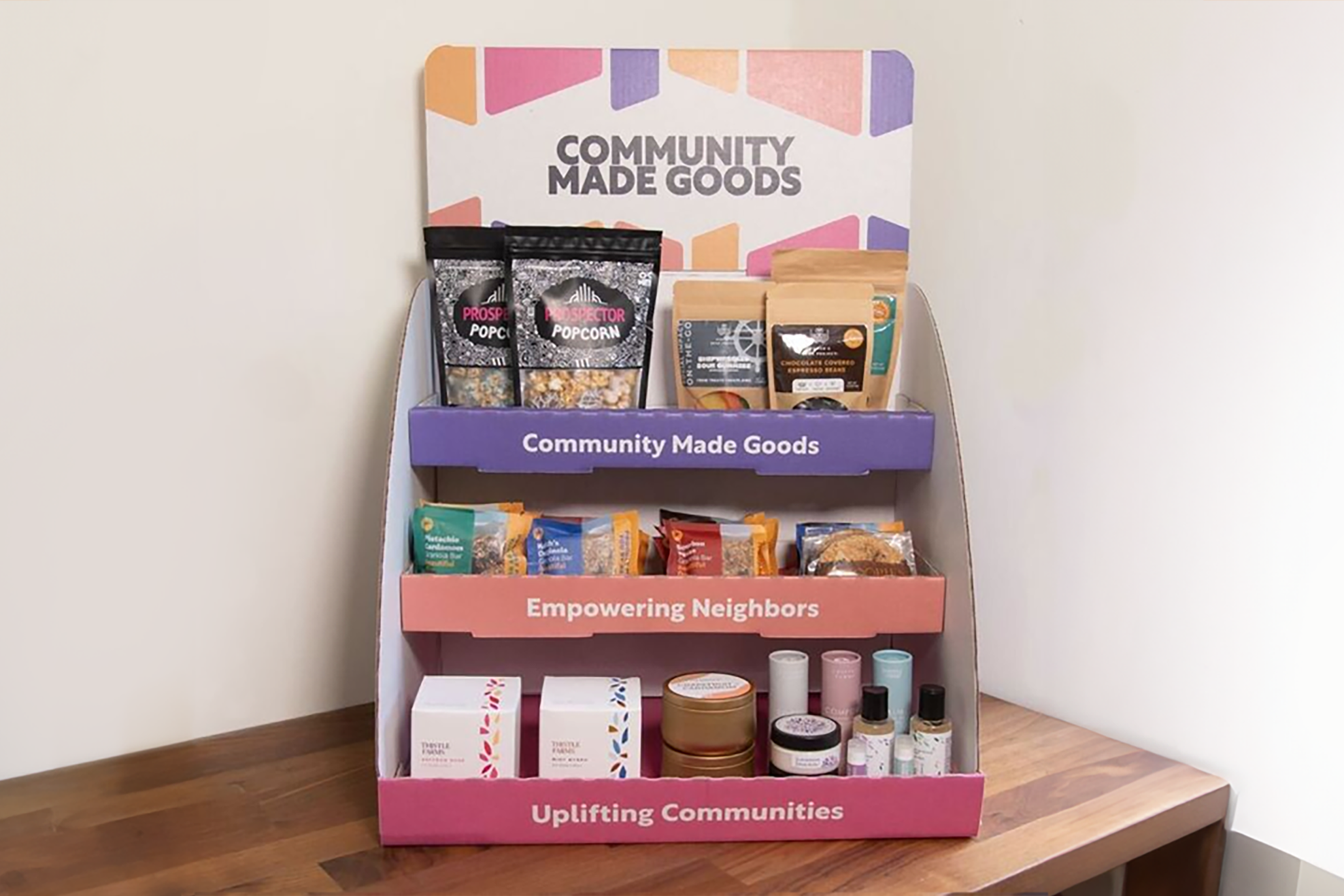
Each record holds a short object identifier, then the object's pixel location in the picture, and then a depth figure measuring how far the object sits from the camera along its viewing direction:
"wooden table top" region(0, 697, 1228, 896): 0.96
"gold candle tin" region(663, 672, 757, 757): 1.07
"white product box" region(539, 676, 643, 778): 1.02
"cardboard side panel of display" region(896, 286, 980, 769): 1.07
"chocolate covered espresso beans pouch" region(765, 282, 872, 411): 1.21
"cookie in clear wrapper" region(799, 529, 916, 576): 1.16
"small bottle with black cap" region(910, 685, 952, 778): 1.06
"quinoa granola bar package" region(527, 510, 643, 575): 1.16
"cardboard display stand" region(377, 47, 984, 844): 1.02
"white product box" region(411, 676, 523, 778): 1.02
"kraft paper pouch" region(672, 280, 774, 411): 1.25
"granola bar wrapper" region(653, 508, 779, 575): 1.20
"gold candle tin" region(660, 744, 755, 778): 1.07
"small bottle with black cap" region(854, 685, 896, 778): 1.06
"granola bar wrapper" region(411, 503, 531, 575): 1.13
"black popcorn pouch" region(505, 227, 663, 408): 1.18
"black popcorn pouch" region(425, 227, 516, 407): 1.19
